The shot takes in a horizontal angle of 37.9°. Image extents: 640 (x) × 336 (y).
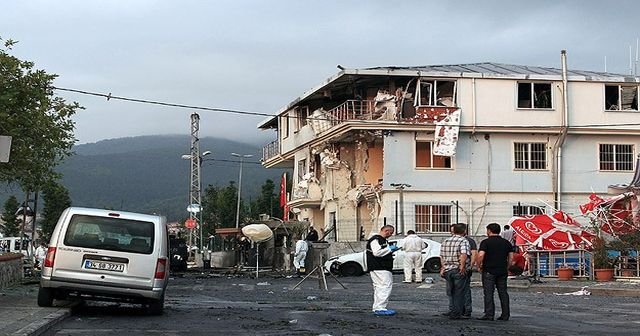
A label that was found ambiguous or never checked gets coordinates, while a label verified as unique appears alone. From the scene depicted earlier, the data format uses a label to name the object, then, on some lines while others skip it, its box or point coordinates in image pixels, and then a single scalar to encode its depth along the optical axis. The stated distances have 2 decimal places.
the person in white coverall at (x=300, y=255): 35.16
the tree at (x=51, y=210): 74.39
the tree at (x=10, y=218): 80.38
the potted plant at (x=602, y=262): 27.02
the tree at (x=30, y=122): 19.17
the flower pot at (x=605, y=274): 26.99
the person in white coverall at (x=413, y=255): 27.62
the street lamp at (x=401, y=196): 40.28
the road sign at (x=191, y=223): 55.19
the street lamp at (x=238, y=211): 62.90
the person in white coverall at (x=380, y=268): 15.62
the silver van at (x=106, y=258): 14.63
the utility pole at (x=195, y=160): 55.28
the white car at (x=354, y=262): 32.69
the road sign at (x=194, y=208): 52.81
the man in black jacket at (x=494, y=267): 15.03
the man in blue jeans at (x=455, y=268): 15.27
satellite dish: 37.88
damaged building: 40.88
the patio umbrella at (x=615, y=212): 27.88
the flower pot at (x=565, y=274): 27.94
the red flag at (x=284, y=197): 57.60
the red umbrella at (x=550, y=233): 28.75
